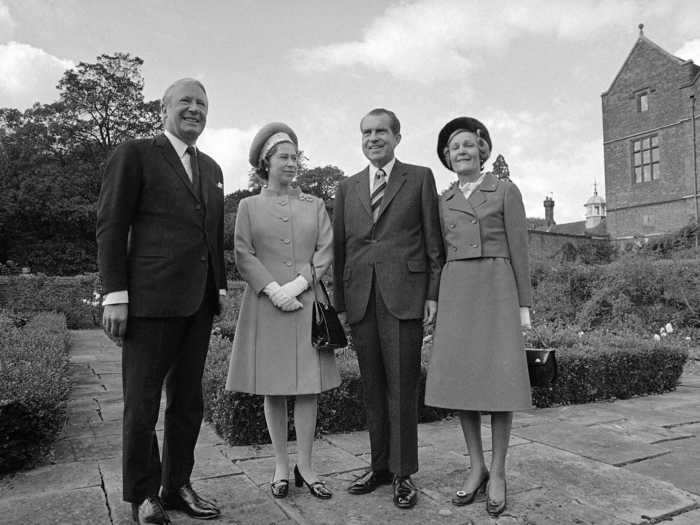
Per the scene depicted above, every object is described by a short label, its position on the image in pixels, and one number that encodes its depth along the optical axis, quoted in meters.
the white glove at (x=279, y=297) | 2.96
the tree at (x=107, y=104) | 33.11
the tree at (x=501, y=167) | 37.34
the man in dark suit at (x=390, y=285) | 2.99
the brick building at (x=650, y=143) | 24.64
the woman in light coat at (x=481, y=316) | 2.81
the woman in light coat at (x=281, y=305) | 2.98
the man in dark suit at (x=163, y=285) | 2.52
